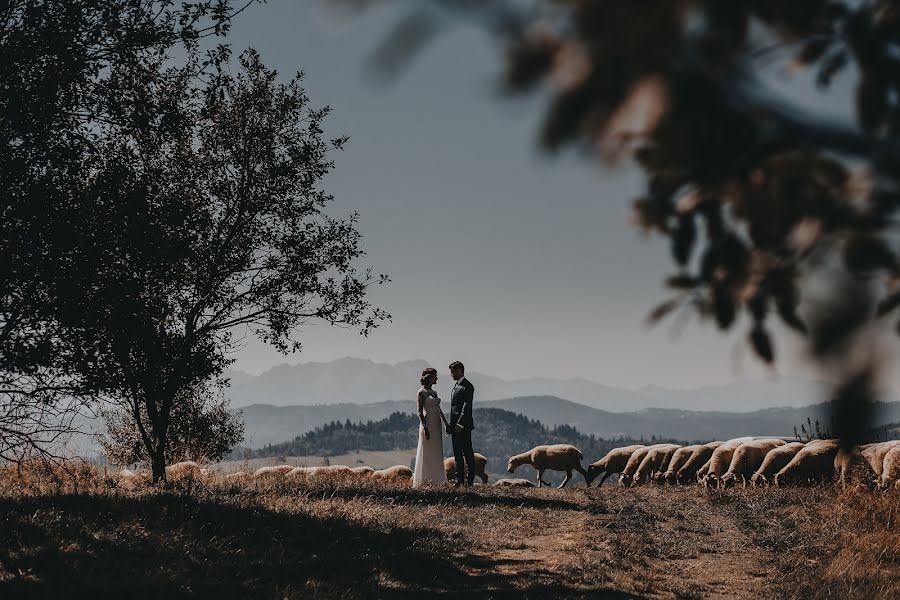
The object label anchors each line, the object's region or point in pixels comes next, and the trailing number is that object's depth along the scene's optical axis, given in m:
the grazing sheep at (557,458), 32.50
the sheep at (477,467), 30.38
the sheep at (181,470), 19.62
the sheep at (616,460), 30.61
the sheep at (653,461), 26.37
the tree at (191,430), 32.24
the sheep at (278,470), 24.33
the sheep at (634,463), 28.56
